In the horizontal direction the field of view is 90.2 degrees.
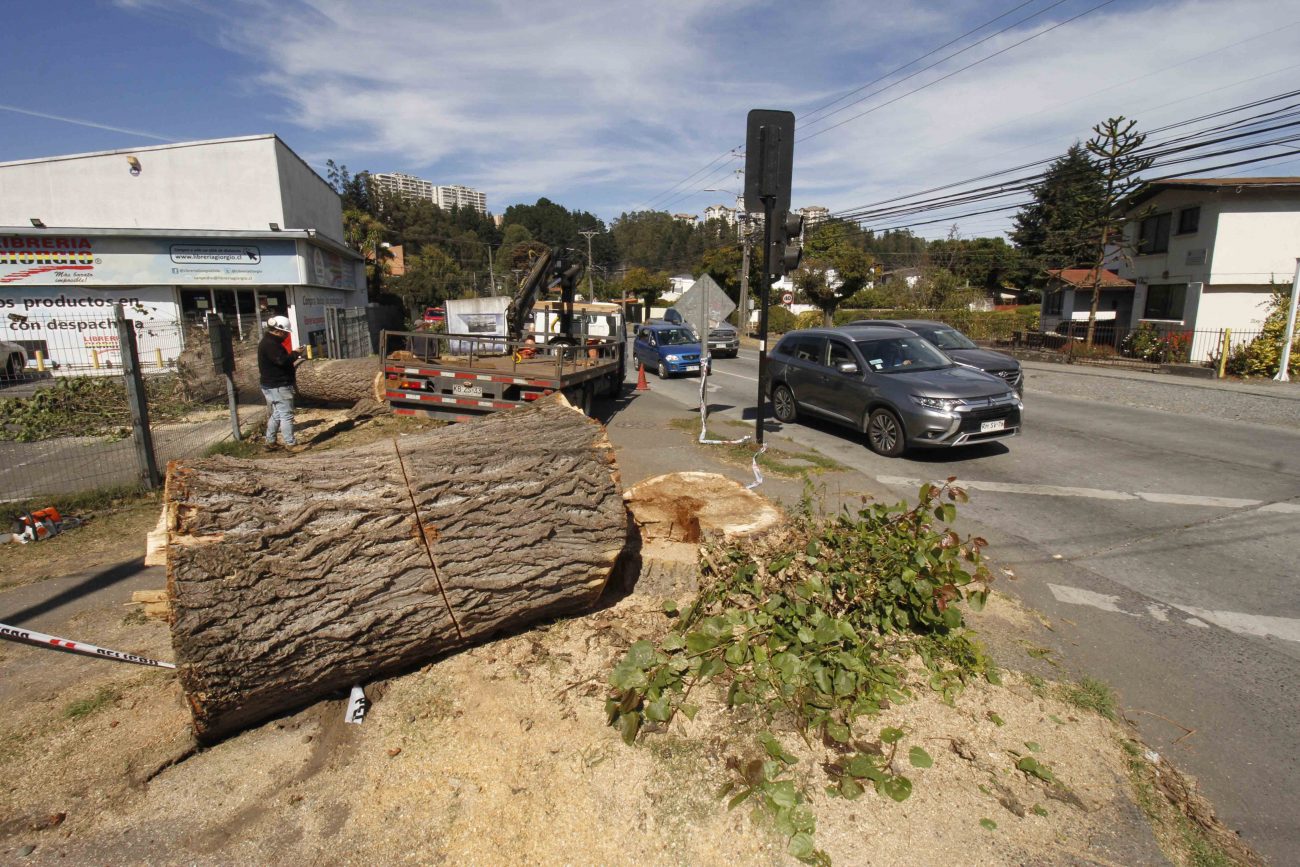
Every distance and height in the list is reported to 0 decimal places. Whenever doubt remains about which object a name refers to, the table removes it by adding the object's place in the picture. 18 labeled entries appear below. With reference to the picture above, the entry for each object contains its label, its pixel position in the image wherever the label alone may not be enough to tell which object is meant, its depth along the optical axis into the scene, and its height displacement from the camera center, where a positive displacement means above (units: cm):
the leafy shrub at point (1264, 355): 1650 -97
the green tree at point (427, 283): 4825 +274
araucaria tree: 1880 +395
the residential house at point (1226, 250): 1967 +205
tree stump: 405 -133
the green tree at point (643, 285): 6322 +329
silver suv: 778 -95
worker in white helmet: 817 -69
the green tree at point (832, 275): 3731 +251
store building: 1800 +226
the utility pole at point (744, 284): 3175 +173
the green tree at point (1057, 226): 2256 +516
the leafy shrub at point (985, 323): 2877 -25
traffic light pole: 798 +41
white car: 1260 -73
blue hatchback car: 1858 -89
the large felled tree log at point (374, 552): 276 -110
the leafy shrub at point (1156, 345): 1870 -84
